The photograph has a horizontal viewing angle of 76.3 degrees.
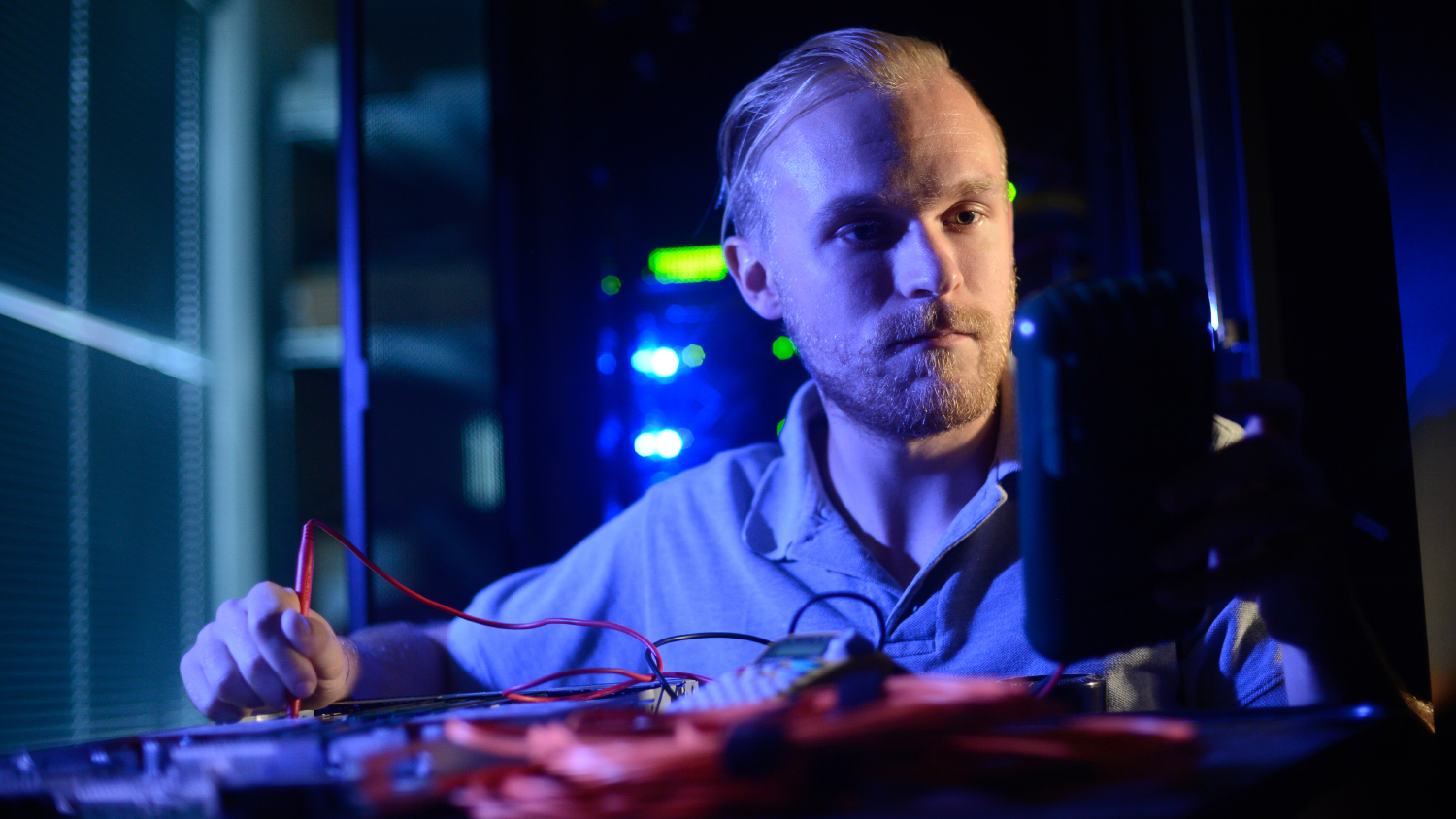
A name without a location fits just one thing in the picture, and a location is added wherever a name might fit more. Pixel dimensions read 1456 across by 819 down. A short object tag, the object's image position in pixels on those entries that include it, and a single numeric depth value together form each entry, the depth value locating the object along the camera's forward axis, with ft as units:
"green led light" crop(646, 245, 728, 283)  9.73
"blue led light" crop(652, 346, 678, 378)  9.73
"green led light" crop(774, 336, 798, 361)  9.44
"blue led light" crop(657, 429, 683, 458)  9.47
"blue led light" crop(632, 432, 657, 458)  9.45
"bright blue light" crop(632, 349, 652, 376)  9.74
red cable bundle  1.21
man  3.16
